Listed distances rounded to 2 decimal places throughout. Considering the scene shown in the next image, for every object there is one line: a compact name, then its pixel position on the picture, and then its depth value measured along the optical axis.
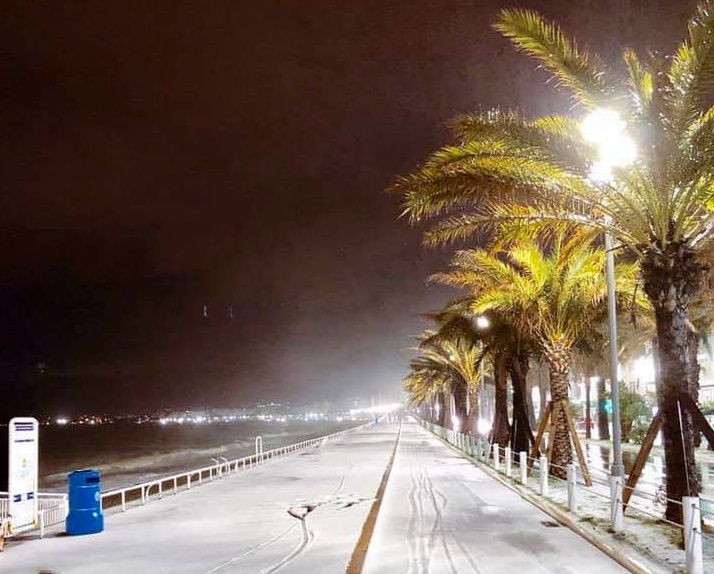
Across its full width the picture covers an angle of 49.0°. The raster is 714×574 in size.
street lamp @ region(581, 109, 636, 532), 11.90
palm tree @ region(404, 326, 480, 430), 30.67
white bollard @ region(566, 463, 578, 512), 14.77
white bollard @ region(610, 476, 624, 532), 12.10
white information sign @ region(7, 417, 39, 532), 13.76
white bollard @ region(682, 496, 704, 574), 8.86
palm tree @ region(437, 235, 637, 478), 20.86
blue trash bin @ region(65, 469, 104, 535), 13.62
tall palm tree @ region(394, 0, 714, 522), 11.27
